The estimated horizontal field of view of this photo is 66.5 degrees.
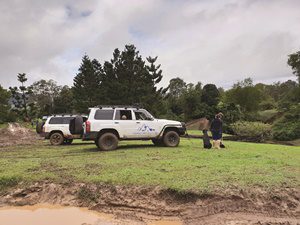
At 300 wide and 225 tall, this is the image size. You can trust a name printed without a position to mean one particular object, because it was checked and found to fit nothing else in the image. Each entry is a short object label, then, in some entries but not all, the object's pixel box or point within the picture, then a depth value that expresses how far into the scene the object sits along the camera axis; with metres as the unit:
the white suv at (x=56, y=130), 13.39
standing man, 9.63
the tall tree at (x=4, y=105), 28.56
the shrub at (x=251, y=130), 19.61
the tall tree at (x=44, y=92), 55.95
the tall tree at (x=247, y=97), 32.46
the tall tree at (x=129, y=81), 29.55
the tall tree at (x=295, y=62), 30.80
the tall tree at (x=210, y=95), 35.75
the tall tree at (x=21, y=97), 32.98
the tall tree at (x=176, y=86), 59.34
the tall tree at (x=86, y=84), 34.08
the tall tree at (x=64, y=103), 45.82
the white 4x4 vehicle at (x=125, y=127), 9.59
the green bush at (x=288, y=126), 19.87
